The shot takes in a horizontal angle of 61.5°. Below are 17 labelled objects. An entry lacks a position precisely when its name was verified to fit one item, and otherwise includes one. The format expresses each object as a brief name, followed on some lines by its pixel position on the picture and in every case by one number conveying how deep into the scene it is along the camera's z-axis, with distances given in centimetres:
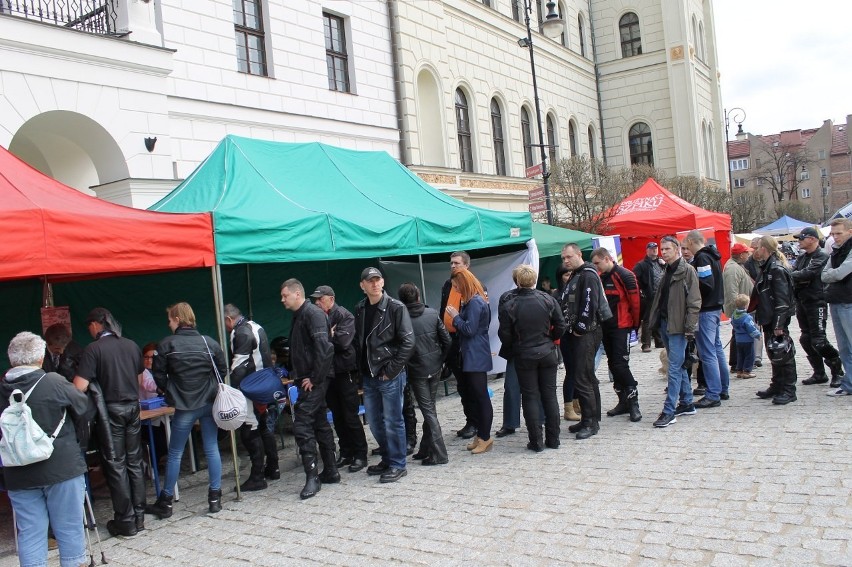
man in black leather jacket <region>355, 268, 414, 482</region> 612
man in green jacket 699
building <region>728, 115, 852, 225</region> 8069
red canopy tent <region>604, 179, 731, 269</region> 1472
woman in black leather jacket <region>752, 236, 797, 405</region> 755
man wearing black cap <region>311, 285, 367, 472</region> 634
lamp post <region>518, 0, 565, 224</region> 1554
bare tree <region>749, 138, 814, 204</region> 6353
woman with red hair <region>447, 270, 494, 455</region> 681
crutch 489
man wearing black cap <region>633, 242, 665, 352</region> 1042
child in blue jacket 923
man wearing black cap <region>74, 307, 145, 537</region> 532
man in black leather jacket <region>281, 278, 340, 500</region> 591
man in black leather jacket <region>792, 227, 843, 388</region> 795
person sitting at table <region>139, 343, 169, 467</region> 694
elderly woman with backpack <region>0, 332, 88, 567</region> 429
